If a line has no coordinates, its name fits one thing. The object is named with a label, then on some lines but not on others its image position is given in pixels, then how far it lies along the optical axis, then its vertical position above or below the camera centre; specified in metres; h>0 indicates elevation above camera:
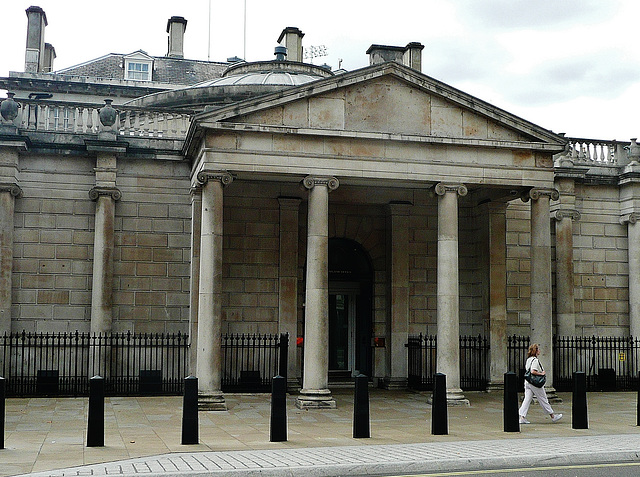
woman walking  14.88 -1.51
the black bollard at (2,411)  11.40 -1.48
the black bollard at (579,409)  14.12 -1.76
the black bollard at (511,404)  13.38 -1.60
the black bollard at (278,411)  12.21 -1.58
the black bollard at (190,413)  11.90 -1.58
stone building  17.81 +2.60
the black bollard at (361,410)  12.62 -1.61
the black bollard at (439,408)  13.11 -1.63
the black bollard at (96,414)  11.49 -1.54
